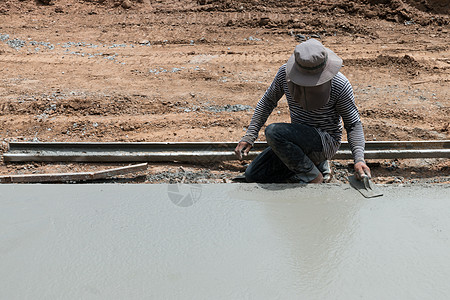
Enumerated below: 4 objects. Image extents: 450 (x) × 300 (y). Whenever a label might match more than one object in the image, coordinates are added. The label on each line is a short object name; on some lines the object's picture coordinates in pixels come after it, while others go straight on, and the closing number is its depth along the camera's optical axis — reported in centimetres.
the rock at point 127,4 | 1014
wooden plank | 354
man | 285
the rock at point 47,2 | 1044
